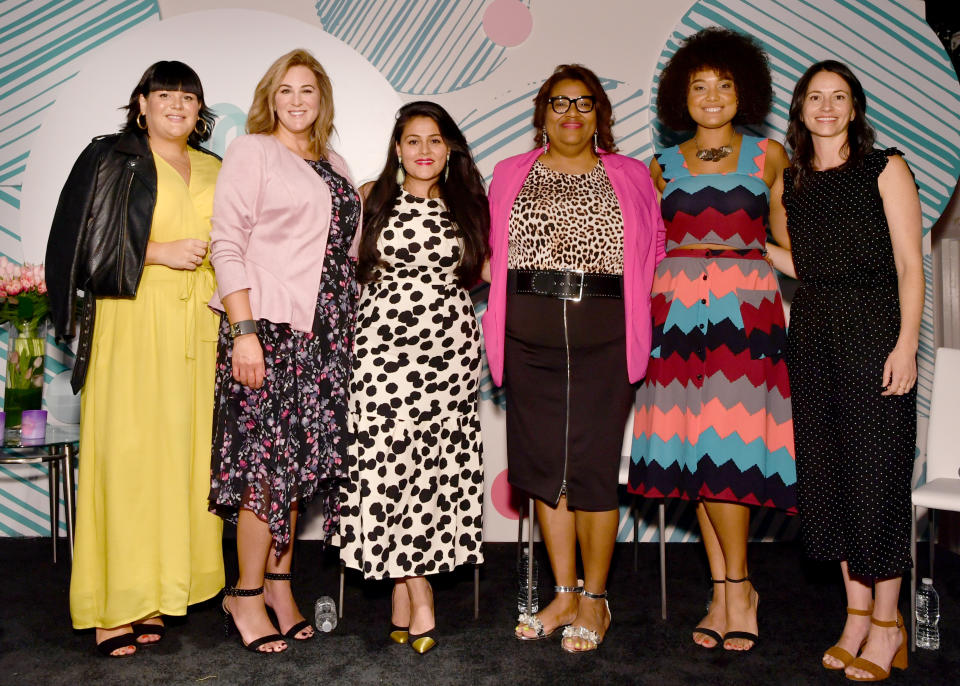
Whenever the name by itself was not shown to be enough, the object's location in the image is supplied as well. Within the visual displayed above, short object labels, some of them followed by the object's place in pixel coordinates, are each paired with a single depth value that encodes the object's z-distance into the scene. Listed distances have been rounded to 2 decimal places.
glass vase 3.33
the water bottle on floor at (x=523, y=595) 2.93
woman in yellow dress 2.53
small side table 3.15
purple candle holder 3.20
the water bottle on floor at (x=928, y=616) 2.70
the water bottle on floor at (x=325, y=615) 2.81
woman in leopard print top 2.67
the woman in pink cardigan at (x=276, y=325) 2.49
